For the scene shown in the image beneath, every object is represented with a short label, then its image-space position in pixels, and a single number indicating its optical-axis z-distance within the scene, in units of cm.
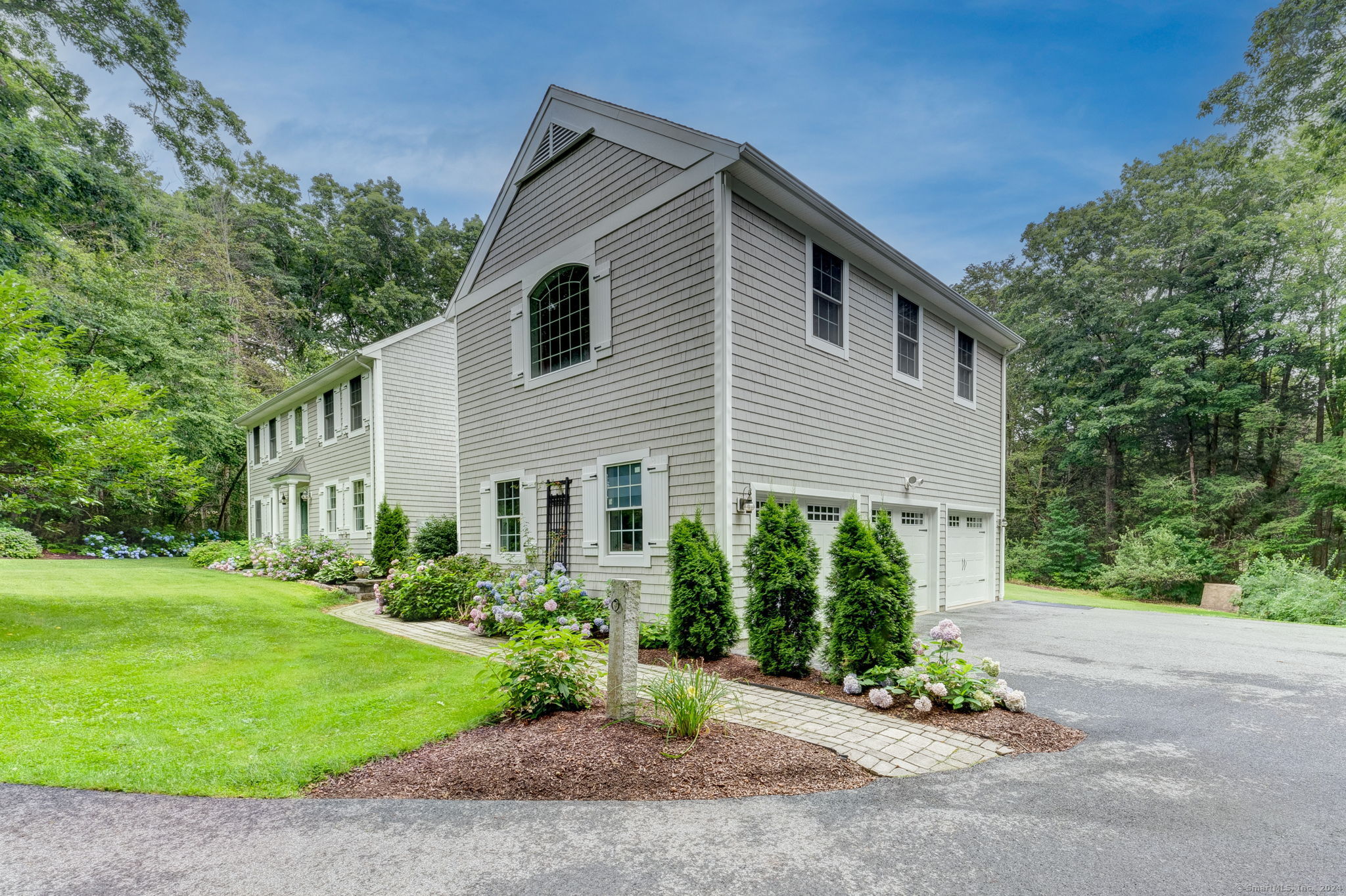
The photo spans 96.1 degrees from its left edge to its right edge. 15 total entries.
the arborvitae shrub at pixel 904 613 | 525
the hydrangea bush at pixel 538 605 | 770
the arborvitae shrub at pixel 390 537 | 1302
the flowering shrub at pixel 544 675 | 464
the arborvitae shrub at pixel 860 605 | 523
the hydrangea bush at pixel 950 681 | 475
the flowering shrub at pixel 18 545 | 1719
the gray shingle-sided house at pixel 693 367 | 741
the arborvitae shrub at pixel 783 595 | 580
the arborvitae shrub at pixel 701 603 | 648
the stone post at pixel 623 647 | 439
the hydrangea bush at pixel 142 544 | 2016
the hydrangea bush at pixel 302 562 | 1367
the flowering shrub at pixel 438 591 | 970
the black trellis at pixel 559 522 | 909
